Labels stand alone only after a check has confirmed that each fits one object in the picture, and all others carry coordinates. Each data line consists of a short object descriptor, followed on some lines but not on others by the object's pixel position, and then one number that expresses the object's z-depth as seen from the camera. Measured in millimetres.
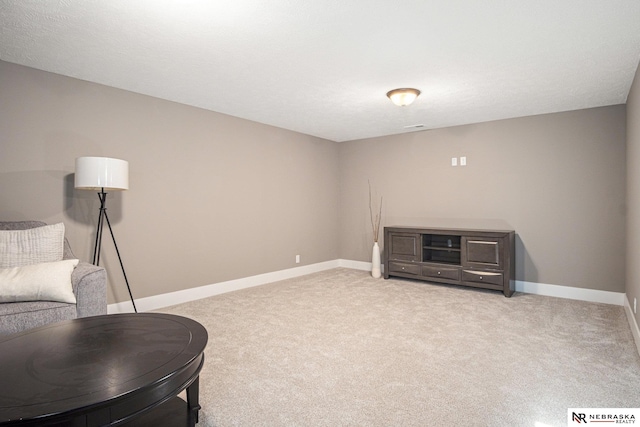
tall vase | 5473
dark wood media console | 4363
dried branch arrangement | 5945
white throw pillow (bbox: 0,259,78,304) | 2209
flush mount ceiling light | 3594
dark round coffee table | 1143
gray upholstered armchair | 2105
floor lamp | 2939
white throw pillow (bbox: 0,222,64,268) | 2516
